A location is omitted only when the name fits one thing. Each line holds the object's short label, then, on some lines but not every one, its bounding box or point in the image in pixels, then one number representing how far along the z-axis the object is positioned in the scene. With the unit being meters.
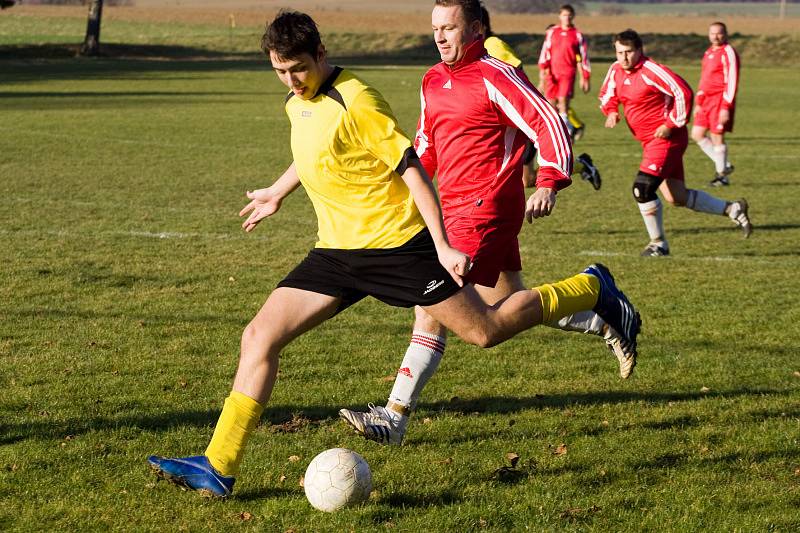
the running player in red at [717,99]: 27.15
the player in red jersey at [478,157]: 9.04
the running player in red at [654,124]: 17.75
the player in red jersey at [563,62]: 36.49
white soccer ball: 7.62
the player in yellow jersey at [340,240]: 7.67
